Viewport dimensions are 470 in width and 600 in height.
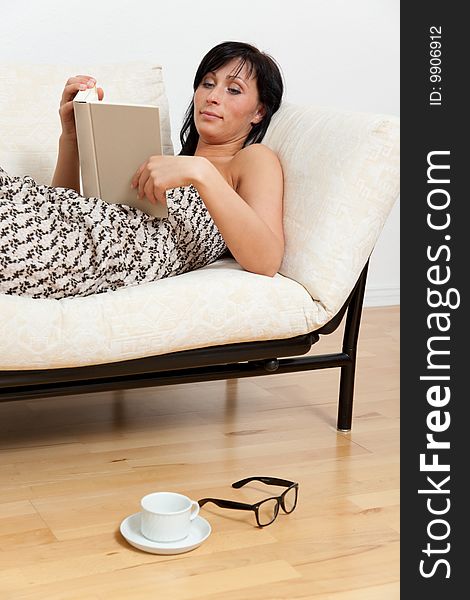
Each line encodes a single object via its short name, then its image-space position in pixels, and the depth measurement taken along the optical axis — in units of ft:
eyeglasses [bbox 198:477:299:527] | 10.72
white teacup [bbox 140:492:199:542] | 10.23
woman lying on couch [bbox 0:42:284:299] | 11.25
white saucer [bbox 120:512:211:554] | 10.23
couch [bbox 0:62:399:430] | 11.04
